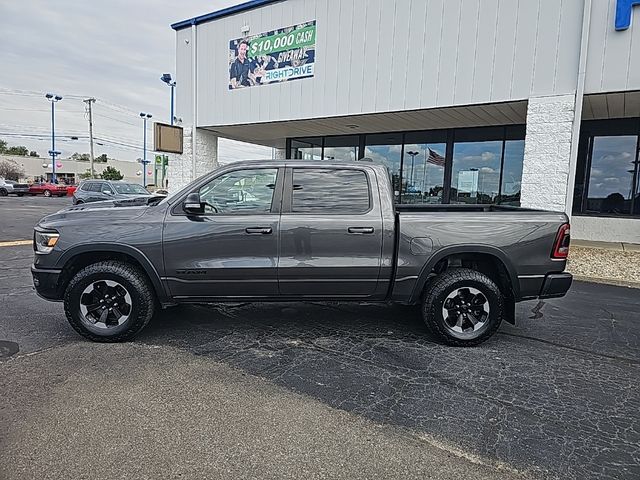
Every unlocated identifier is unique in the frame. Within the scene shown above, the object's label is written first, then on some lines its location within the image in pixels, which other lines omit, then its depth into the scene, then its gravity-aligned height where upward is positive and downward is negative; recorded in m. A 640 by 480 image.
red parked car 42.31 -0.29
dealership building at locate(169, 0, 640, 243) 9.74 +2.70
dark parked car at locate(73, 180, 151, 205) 19.52 -0.05
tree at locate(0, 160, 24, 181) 72.28 +2.36
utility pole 50.72 +7.33
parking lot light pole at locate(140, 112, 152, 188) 71.71 +6.71
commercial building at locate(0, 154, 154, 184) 77.31 +3.42
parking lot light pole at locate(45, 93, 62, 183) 59.62 +6.55
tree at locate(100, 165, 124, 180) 73.69 +2.41
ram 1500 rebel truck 4.52 -0.55
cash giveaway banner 12.96 +4.12
